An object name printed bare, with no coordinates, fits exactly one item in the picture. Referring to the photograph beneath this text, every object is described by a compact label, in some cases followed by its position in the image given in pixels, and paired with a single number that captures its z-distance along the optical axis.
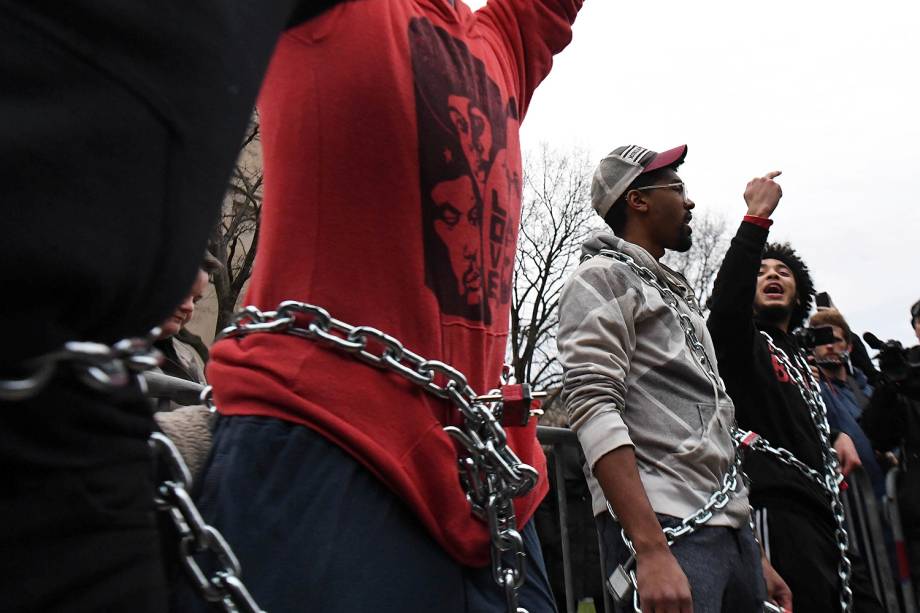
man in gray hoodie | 2.73
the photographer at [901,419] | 5.08
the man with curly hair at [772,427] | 3.68
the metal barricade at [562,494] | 3.82
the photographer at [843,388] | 5.24
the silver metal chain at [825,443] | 3.65
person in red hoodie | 1.25
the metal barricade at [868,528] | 4.96
